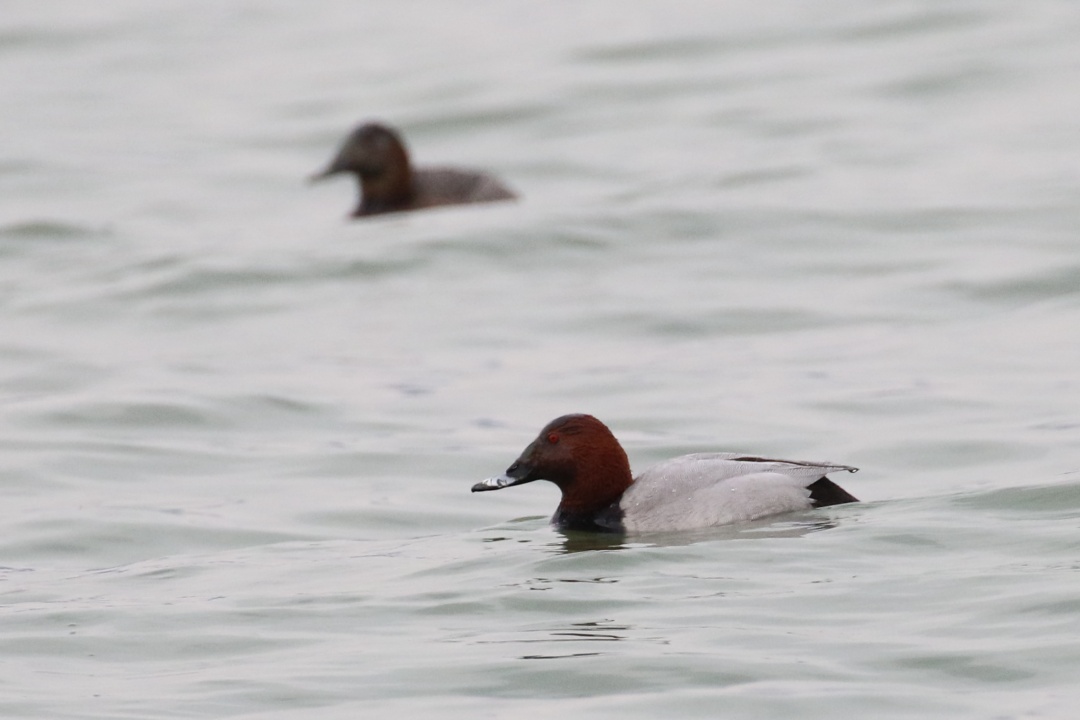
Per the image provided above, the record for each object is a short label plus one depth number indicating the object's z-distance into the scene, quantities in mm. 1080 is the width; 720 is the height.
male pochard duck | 17125
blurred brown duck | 35625
